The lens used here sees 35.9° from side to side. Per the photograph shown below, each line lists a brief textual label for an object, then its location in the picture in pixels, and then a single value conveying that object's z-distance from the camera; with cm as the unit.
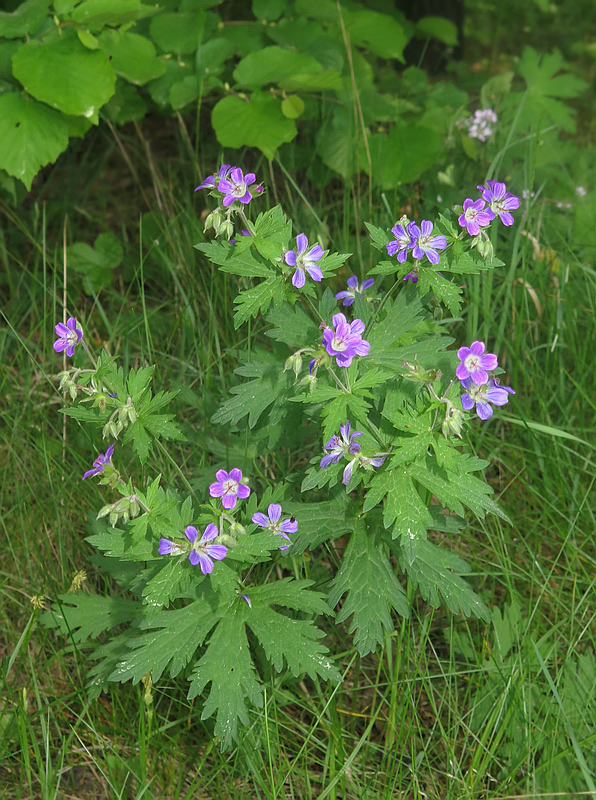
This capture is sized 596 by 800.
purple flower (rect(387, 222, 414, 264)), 57
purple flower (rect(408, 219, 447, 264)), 57
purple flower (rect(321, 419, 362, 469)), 57
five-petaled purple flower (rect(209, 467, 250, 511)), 56
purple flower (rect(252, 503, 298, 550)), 59
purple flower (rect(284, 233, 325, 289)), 56
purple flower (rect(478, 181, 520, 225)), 59
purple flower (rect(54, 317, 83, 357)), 58
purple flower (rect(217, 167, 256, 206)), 57
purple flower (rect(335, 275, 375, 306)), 65
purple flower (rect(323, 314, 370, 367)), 54
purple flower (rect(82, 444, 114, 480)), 58
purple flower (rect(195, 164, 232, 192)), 58
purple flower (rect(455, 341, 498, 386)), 53
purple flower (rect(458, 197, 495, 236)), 57
